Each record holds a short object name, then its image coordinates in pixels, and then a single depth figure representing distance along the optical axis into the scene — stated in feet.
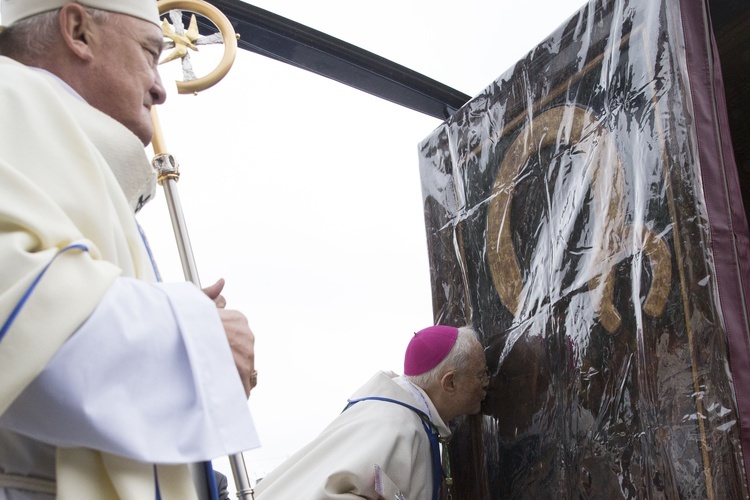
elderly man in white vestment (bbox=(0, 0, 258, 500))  3.15
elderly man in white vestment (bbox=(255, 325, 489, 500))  8.50
